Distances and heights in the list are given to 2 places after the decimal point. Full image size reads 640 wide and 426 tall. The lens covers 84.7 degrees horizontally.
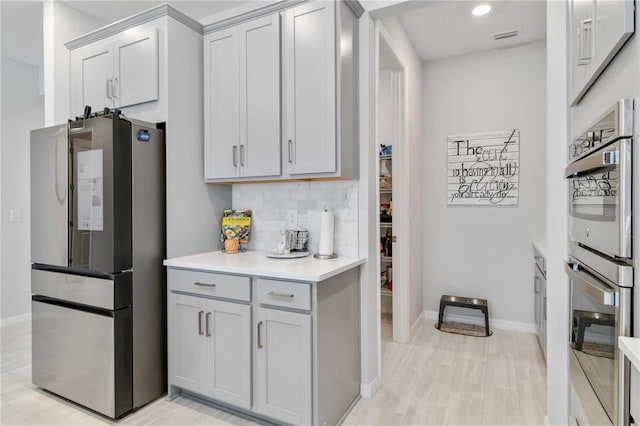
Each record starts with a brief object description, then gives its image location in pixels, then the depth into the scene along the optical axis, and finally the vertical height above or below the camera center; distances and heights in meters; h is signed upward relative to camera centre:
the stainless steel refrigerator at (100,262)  2.06 -0.33
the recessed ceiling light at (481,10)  2.83 +1.63
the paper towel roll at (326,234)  2.27 -0.17
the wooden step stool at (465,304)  3.44 -0.98
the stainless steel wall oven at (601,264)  1.00 -0.20
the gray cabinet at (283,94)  2.09 +0.73
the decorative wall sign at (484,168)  3.56 +0.41
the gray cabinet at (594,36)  1.02 +0.59
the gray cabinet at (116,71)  2.39 +1.01
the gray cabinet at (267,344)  1.81 -0.77
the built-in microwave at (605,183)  0.99 +0.08
